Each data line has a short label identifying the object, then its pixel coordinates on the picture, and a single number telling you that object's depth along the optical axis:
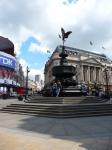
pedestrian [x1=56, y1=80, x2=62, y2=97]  10.58
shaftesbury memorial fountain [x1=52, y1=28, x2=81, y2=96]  11.57
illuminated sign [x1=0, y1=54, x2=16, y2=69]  25.39
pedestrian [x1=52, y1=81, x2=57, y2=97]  10.71
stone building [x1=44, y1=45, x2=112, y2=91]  45.71
